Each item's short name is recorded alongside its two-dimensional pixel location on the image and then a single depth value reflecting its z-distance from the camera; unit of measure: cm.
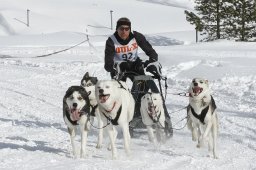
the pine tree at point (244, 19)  4747
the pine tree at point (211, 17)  4992
